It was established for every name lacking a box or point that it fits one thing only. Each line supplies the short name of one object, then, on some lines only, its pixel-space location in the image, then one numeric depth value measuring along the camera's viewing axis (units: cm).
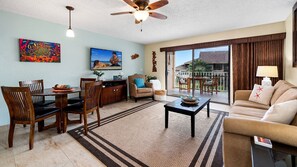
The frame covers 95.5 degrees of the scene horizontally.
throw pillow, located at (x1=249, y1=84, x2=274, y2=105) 259
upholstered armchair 481
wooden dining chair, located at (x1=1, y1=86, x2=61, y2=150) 192
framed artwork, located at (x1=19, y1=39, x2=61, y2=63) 302
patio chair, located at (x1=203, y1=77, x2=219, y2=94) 570
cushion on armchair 512
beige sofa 112
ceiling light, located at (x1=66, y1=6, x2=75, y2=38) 260
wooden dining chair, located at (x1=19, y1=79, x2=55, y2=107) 267
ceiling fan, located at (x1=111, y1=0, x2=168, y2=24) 205
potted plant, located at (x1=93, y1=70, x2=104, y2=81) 432
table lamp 310
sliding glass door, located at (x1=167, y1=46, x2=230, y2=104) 517
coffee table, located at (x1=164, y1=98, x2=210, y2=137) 230
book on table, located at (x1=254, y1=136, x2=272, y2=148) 99
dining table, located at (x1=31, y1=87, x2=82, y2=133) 247
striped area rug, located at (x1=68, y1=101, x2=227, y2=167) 175
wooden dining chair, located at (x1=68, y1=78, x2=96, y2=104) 309
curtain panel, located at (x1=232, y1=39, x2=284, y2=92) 348
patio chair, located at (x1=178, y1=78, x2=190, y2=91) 624
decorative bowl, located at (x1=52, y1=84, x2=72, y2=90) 267
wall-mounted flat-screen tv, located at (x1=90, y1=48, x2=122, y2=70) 436
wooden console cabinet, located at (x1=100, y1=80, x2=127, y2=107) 430
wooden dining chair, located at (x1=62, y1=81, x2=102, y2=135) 244
